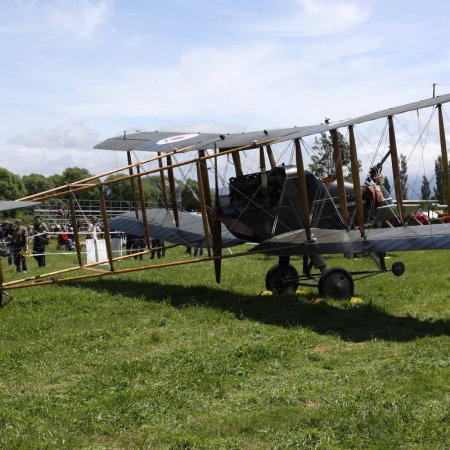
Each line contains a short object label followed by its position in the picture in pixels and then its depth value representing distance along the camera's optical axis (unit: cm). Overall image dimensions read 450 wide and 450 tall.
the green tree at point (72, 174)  7842
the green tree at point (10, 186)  6950
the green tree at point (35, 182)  8006
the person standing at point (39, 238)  1658
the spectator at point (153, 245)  1970
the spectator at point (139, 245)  1961
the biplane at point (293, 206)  948
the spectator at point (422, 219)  2342
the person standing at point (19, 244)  1629
